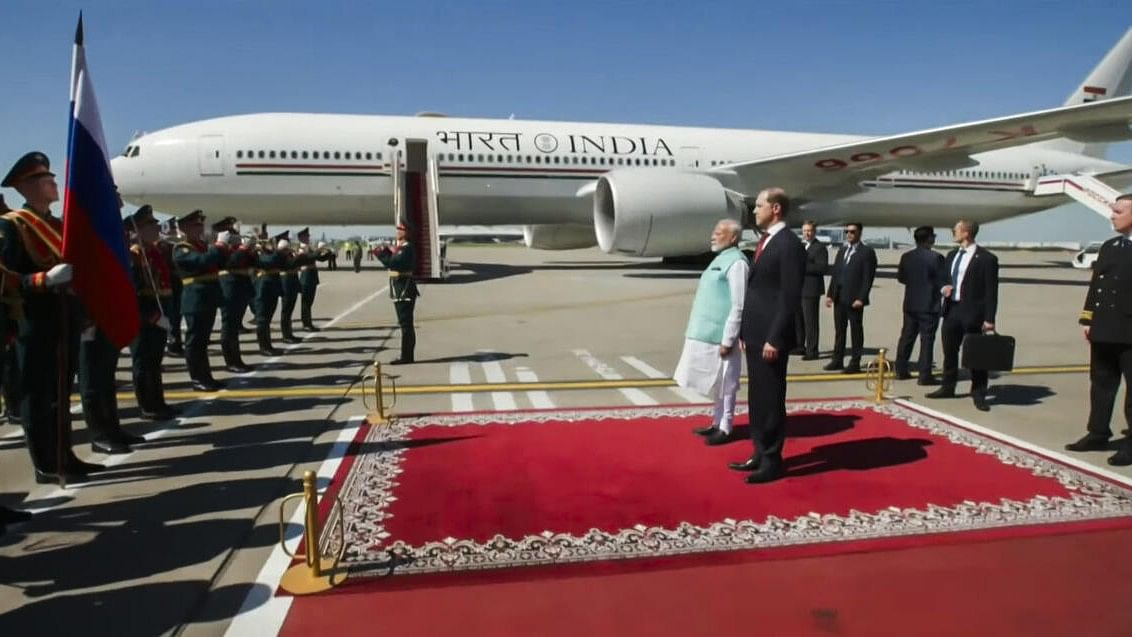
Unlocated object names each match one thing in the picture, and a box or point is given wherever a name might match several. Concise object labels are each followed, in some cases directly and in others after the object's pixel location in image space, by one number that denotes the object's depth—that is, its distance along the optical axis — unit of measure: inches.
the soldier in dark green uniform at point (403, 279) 307.3
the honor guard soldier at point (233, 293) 299.1
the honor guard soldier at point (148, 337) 220.4
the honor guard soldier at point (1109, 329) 173.3
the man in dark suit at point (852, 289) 289.7
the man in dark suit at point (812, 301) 328.8
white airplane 647.8
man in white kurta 172.9
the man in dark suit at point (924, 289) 259.3
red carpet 122.5
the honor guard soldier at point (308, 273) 418.0
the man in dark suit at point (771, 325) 156.1
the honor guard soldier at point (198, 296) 256.2
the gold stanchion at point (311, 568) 109.8
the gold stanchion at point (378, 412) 212.5
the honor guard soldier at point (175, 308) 351.3
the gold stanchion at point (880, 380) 236.7
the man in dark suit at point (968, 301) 232.5
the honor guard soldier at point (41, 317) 149.6
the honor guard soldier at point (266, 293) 344.8
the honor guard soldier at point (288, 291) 377.1
